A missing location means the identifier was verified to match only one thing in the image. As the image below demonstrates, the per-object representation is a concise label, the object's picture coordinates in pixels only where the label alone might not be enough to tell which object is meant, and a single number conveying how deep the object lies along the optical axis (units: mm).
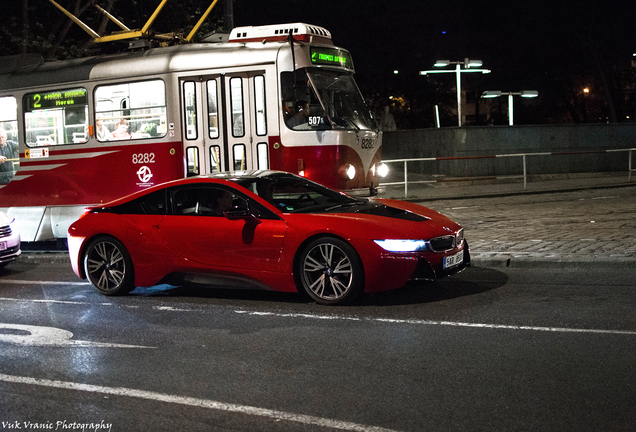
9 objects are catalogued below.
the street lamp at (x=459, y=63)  25828
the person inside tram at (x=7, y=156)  15297
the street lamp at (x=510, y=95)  28125
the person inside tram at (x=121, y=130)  13953
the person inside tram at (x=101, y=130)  14109
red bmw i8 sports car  7512
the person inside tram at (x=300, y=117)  12930
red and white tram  12945
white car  11172
